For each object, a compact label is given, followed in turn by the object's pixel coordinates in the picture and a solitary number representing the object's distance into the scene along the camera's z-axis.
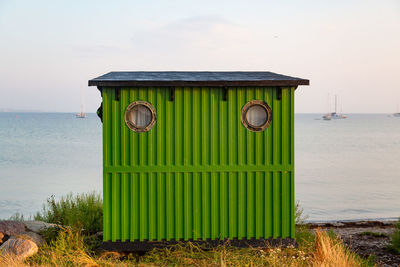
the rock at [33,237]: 8.25
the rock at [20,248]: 7.63
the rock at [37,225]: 8.99
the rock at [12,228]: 8.65
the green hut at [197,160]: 7.65
